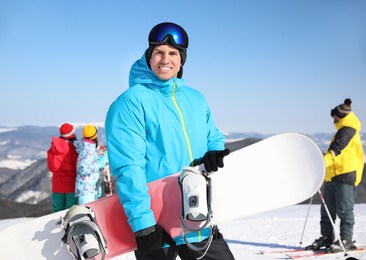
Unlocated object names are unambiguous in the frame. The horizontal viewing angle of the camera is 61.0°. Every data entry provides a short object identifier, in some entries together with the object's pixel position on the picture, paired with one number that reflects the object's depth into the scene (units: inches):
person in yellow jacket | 177.5
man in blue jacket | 61.7
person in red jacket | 187.8
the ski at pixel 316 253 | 171.5
